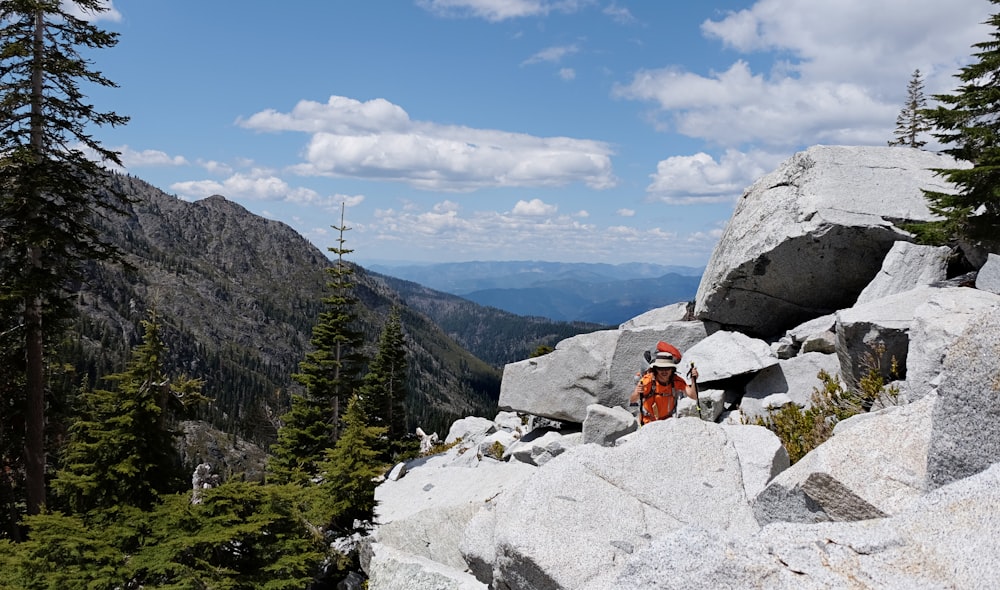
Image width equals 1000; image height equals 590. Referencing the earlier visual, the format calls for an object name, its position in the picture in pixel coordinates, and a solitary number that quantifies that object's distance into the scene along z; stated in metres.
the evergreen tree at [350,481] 17.03
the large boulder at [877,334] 12.42
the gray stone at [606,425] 15.41
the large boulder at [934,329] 9.73
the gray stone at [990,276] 12.99
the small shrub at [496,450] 25.31
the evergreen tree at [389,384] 45.66
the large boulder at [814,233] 18.12
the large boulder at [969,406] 5.05
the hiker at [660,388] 13.05
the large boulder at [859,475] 6.01
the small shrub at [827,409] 10.82
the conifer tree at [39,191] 18.44
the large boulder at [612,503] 7.57
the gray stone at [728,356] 16.80
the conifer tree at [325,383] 32.91
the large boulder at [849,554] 3.55
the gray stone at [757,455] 9.21
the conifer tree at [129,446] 18.00
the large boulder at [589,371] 21.44
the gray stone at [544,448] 17.99
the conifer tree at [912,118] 47.05
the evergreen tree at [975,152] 14.06
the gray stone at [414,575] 9.64
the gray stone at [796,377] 15.27
